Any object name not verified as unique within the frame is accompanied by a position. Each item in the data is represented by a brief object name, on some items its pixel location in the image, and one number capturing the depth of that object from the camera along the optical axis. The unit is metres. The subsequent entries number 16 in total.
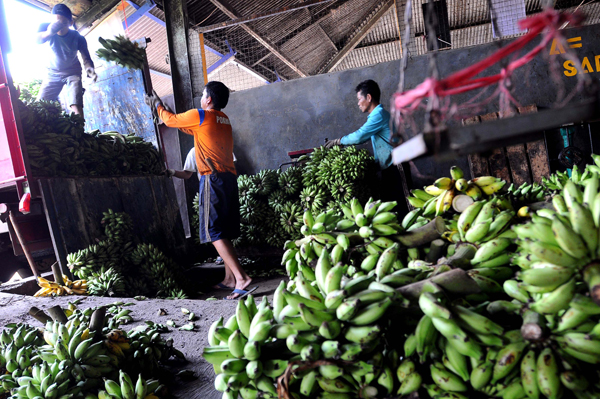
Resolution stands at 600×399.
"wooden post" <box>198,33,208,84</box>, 7.12
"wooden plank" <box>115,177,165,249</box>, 5.12
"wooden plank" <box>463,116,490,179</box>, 5.65
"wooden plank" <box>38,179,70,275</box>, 4.14
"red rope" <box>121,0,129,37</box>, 7.40
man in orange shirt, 4.42
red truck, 4.05
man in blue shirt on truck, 5.49
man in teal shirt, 4.73
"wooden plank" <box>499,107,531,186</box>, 5.48
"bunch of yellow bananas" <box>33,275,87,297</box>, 3.91
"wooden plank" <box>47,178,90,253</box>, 4.25
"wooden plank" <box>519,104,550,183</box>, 5.43
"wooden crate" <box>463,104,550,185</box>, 5.45
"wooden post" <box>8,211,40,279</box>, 4.32
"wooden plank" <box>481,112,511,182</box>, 5.54
